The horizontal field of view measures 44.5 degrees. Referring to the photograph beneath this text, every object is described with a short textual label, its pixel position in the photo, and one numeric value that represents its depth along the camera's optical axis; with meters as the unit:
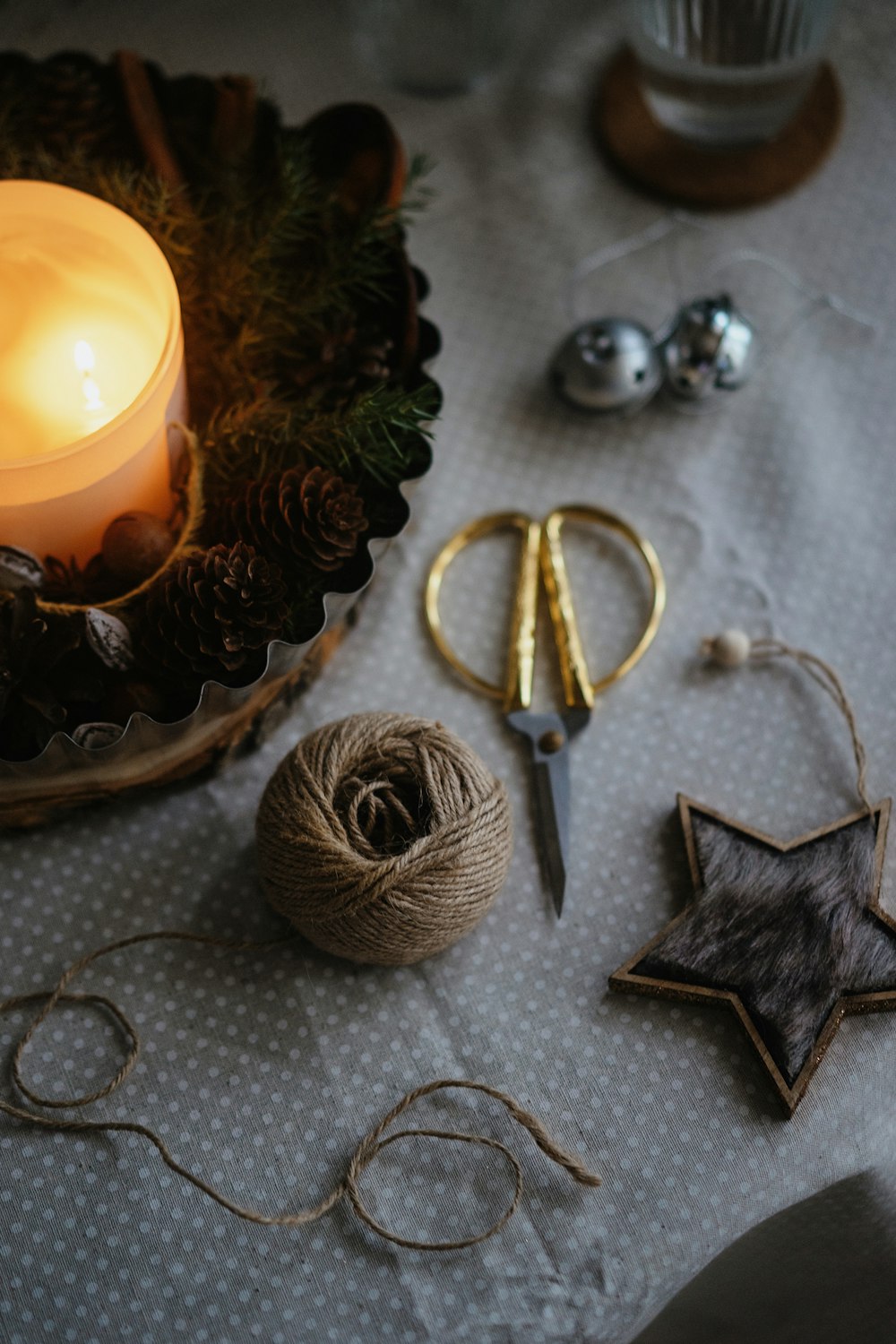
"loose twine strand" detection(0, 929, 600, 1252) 0.47
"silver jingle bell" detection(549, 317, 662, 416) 0.64
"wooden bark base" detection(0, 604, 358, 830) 0.53
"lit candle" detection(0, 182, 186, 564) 0.47
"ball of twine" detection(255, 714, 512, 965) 0.47
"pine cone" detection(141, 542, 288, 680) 0.48
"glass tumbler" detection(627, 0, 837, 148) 0.66
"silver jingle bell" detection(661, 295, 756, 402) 0.64
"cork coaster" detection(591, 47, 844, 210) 0.73
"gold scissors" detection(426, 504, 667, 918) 0.56
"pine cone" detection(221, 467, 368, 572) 0.50
